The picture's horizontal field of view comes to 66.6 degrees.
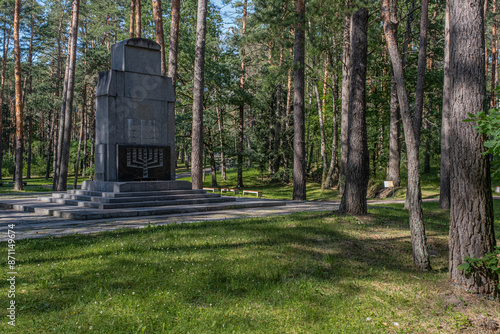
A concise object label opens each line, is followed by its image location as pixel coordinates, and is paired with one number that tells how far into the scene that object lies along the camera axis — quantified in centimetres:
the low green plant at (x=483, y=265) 492
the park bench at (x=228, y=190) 2222
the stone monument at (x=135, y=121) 1195
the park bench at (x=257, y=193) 1916
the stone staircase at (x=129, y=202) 952
